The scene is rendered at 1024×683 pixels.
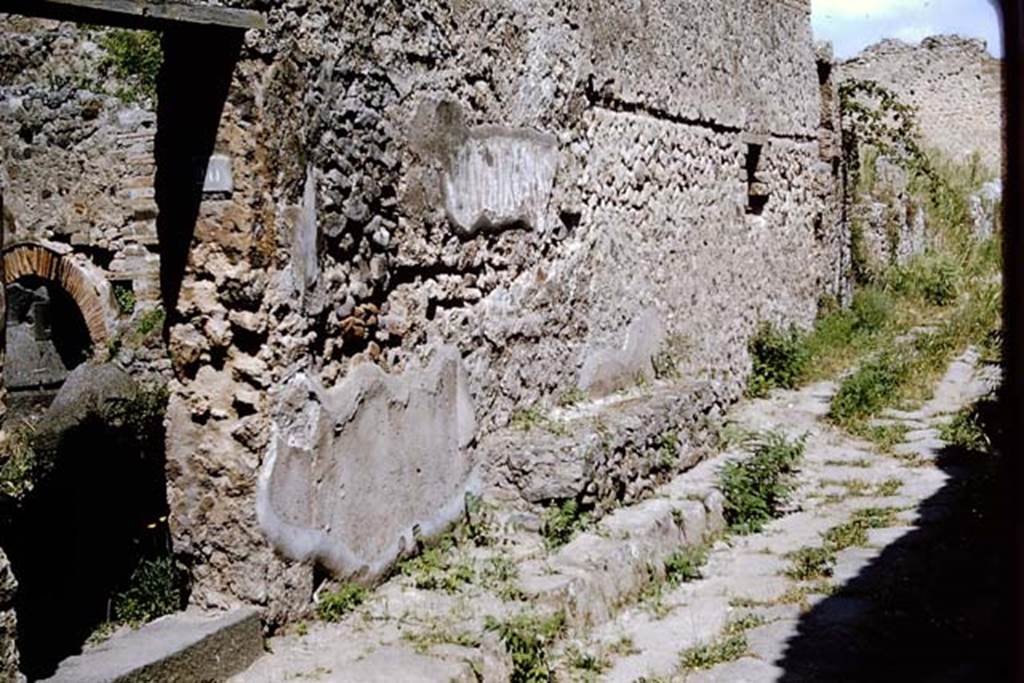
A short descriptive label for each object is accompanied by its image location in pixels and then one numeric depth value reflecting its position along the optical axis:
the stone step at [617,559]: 4.85
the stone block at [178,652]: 3.49
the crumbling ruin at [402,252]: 4.21
